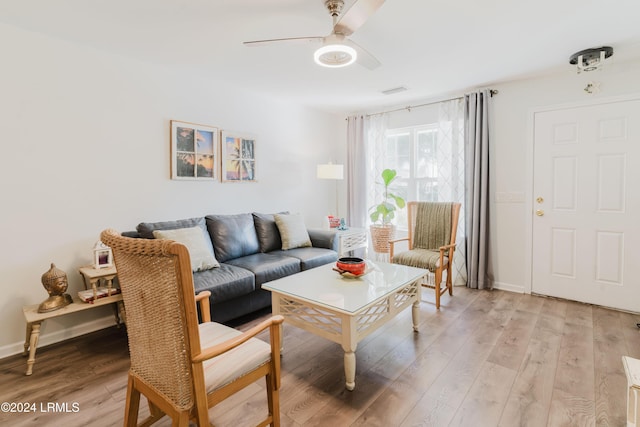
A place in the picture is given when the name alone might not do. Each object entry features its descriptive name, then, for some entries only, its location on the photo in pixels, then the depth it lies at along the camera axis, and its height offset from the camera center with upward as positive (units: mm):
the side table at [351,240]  3875 -476
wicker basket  4289 -443
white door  2908 -2
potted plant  4285 -170
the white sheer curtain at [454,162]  3814 +532
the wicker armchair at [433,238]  3143 -397
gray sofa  2547 -551
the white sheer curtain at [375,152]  4555 +780
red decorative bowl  2379 -476
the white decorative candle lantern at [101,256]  2381 -405
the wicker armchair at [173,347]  1041 -539
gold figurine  2164 -586
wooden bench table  2012 -747
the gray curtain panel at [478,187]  3562 +193
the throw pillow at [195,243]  2631 -344
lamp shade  4223 +451
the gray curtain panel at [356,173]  4727 +489
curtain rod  3542 +1329
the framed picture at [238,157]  3535 +561
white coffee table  1821 -624
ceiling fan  1619 +1013
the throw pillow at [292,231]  3588 -324
